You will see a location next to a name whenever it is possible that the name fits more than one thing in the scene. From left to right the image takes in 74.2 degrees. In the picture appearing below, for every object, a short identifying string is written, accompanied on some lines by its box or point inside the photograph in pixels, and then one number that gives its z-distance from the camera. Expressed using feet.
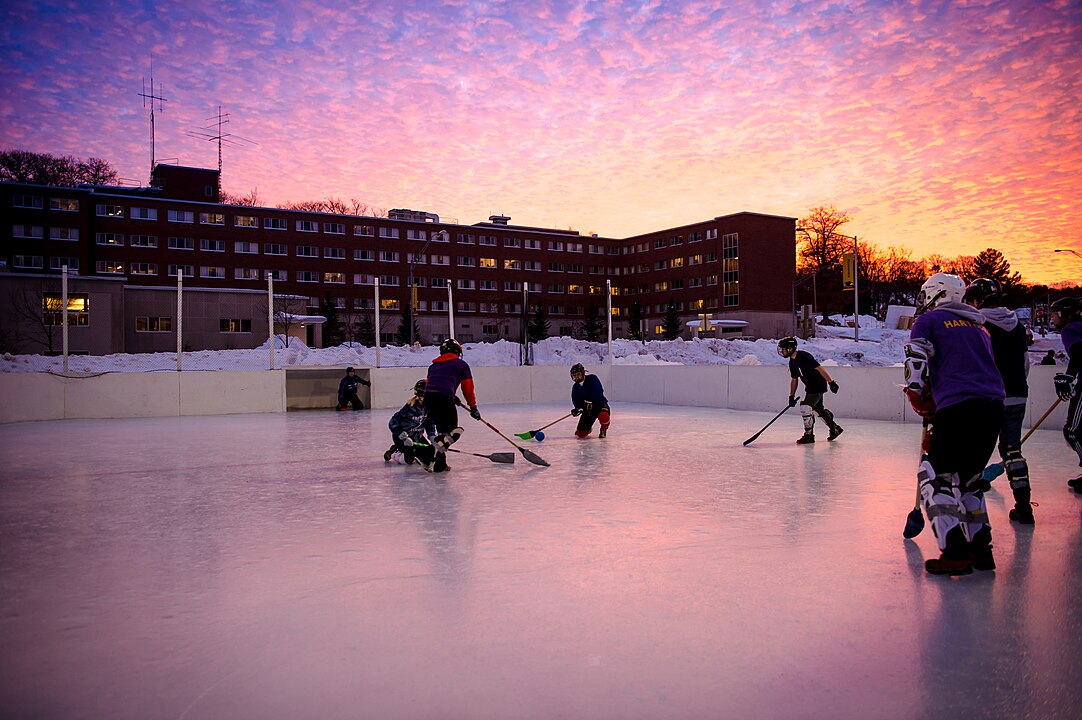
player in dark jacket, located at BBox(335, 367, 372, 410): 62.39
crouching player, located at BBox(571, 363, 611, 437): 38.86
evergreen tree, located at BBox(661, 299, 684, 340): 191.31
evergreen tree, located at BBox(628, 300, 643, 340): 215.82
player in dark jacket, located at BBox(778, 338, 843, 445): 35.45
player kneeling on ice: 28.58
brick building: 171.32
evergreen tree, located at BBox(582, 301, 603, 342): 205.53
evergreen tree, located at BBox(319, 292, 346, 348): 176.35
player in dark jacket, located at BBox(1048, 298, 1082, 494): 19.84
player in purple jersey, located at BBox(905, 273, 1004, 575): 13.62
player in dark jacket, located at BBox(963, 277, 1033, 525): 17.94
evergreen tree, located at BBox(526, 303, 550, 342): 174.13
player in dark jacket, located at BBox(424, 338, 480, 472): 28.04
